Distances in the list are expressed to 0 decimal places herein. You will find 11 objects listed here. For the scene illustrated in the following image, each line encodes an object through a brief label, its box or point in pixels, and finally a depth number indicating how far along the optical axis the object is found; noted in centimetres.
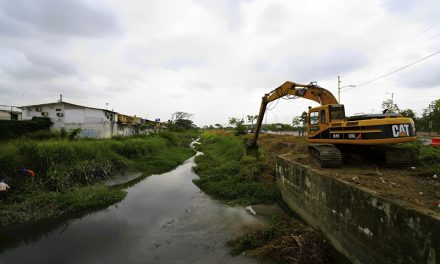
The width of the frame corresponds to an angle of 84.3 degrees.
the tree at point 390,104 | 3676
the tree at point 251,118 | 7438
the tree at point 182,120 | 9131
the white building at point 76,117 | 3306
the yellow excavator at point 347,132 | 838
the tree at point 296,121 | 7781
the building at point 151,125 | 5543
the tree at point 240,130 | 4172
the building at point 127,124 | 4252
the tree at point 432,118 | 3172
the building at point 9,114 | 3578
